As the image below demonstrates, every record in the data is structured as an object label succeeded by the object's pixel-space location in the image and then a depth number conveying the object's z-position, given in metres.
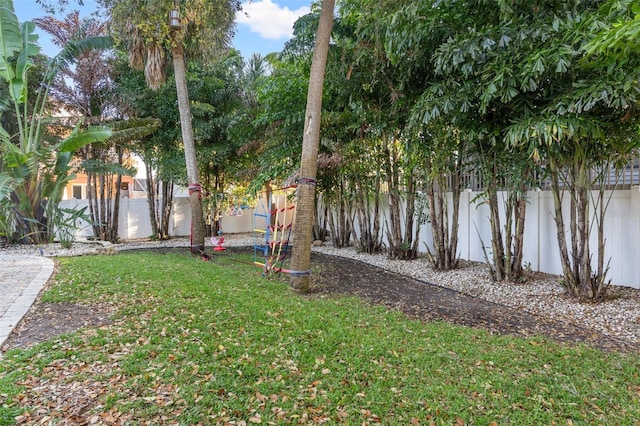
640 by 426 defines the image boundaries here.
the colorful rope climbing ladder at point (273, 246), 6.59
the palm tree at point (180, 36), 7.49
